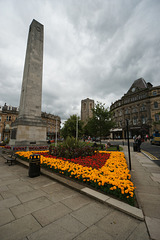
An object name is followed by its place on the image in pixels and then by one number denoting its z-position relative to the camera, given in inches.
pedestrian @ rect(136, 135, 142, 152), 543.7
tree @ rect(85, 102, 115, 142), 726.3
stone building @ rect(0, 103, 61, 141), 1669.5
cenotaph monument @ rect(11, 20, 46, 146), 542.9
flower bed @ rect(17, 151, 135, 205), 129.9
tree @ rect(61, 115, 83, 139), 1496.1
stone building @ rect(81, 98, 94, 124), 3749.0
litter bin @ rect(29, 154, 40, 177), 212.5
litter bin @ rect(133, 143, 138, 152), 556.5
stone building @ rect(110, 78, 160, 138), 1574.8
